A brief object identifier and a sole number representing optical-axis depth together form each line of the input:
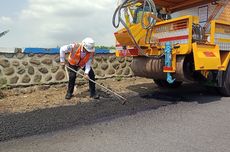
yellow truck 5.70
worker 6.33
